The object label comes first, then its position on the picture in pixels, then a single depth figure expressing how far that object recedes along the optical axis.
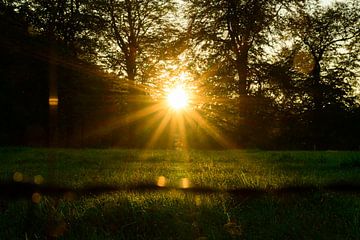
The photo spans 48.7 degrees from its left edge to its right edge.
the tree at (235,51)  26.59
